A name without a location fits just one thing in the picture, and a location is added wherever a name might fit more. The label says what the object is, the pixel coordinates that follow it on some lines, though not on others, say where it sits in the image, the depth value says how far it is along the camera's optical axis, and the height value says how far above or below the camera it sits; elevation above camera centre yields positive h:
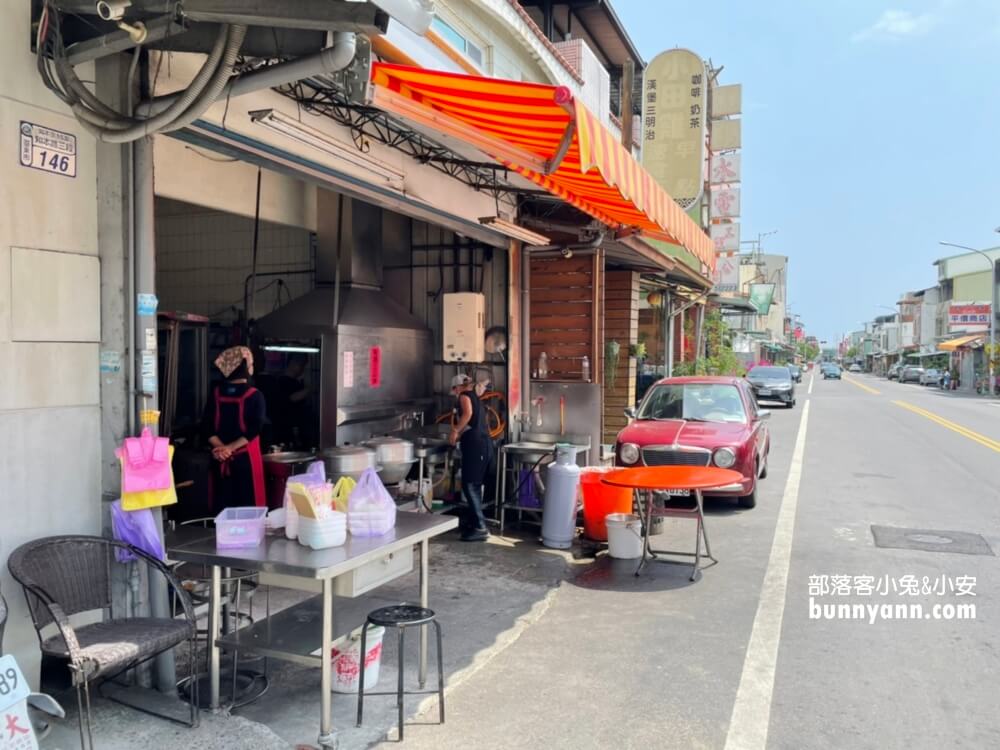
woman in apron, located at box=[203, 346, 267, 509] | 5.93 -0.56
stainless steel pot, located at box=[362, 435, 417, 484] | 7.05 -0.94
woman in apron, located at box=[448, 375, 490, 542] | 7.62 -0.92
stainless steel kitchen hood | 7.66 +0.34
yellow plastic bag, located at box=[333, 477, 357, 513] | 4.07 -0.73
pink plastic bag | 3.74 -0.54
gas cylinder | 7.29 -1.45
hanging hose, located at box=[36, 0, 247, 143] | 3.21 +1.25
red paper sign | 8.09 -0.07
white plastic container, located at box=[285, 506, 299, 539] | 3.87 -0.87
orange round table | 6.14 -1.03
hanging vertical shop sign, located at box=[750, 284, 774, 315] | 42.85 +4.19
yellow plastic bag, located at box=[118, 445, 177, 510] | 3.75 -0.73
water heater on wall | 8.58 +0.40
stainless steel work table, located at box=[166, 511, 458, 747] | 3.47 -1.02
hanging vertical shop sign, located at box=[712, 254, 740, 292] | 21.86 +2.72
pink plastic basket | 3.72 -0.88
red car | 8.53 -0.85
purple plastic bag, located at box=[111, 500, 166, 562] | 3.80 -0.89
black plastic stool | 3.61 -1.32
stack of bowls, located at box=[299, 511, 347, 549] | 3.69 -0.87
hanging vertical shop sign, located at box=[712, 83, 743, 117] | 22.05 +8.03
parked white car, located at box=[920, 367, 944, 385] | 47.64 -0.85
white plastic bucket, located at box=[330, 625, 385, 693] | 4.03 -1.68
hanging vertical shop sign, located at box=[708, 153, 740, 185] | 21.41 +5.74
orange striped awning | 3.96 +1.44
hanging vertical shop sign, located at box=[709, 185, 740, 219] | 21.28 +4.71
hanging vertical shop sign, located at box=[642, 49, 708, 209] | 15.95 +5.33
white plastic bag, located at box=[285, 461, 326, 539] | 3.87 -0.83
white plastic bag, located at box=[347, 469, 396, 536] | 3.96 -0.81
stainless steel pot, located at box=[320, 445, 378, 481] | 6.53 -0.91
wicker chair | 3.14 -1.21
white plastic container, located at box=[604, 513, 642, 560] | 6.92 -1.66
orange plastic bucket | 7.41 -1.44
